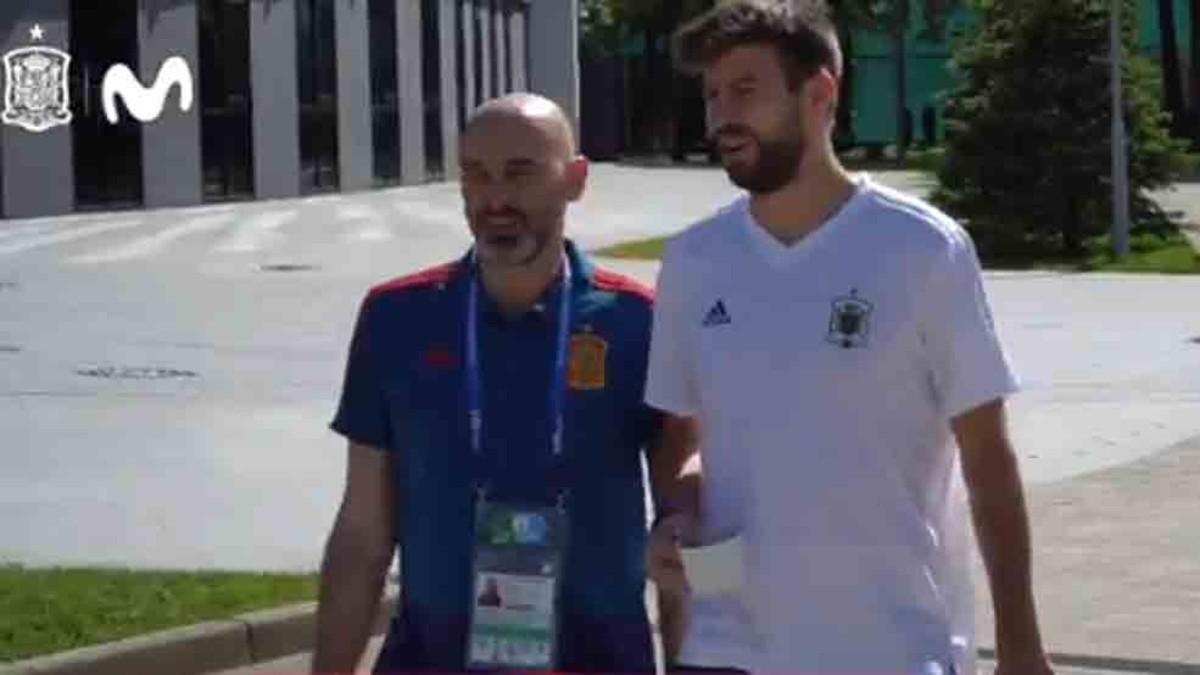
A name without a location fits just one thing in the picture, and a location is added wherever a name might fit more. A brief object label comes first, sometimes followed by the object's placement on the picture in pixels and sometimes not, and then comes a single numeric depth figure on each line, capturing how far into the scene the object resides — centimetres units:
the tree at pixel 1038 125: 3406
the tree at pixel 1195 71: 7356
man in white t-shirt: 397
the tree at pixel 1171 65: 7031
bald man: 433
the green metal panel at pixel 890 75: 8575
